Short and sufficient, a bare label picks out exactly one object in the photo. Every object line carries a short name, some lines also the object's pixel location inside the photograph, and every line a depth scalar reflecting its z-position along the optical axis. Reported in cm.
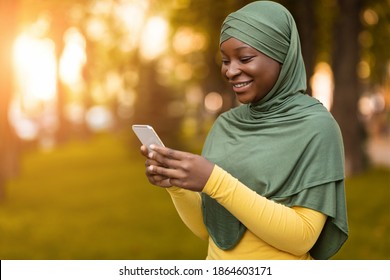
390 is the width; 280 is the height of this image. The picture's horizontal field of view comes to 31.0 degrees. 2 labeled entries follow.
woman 232
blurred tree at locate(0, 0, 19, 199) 1439
